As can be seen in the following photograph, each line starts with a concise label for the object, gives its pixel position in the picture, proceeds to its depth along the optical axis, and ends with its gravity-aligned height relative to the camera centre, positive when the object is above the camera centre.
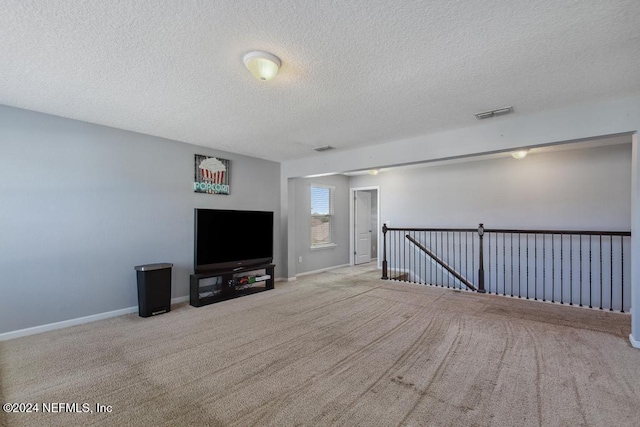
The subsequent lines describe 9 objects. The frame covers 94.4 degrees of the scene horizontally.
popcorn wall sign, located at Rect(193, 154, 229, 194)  4.80 +0.62
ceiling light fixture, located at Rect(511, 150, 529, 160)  4.89 +0.96
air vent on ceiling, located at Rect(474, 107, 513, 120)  3.26 +1.12
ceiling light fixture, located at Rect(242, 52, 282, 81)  2.16 +1.11
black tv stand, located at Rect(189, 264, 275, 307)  4.38 -1.19
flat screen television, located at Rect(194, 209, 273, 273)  4.48 -0.44
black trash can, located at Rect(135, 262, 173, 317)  3.86 -1.02
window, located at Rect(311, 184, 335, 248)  7.09 -0.08
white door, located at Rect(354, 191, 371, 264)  8.10 -0.41
